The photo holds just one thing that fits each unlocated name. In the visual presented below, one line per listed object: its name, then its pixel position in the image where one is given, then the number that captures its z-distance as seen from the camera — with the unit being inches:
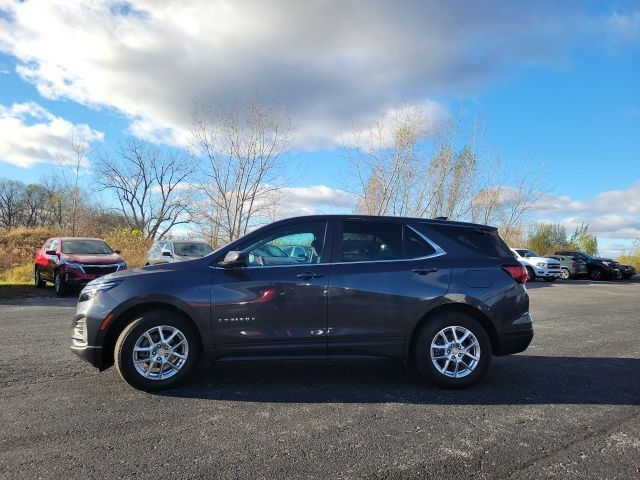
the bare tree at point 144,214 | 1857.8
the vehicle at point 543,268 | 1047.6
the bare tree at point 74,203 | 1302.0
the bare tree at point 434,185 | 1117.7
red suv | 541.6
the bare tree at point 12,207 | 2883.9
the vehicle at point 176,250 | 620.2
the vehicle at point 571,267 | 1175.0
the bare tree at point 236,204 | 1033.5
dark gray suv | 187.6
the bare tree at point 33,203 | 2815.0
